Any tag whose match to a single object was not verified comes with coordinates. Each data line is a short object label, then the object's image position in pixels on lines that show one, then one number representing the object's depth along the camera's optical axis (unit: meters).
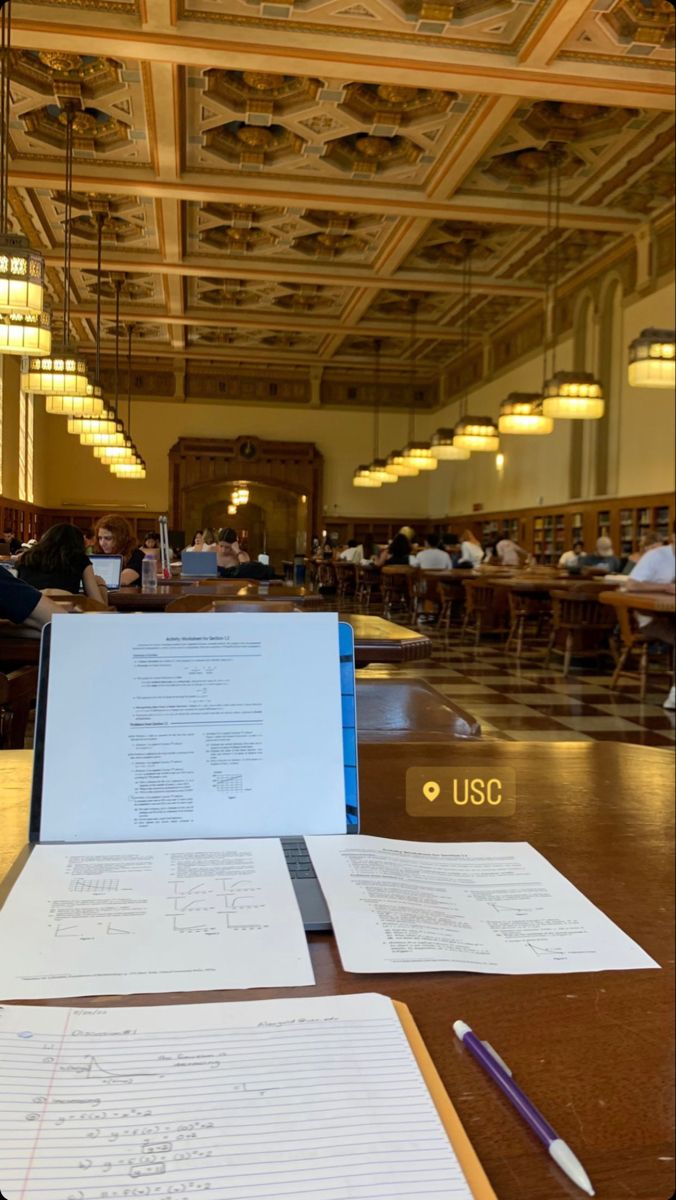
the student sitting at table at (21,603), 2.52
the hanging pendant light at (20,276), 3.84
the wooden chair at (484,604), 9.24
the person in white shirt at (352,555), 13.49
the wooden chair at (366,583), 12.77
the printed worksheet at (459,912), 0.59
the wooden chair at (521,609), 8.27
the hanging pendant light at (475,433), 9.77
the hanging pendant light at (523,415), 8.40
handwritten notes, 0.38
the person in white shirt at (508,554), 10.47
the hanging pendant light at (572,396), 7.36
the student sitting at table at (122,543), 4.57
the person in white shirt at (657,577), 5.65
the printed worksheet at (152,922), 0.55
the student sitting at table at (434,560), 10.62
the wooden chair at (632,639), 5.85
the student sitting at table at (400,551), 12.14
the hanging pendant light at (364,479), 14.64
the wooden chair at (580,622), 7.09
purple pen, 0.39
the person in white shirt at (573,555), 10.00
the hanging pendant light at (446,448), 11.05
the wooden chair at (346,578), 13.00
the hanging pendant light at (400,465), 12.67
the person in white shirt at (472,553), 11.03
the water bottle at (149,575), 4.38
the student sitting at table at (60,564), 3.78
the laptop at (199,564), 5.38
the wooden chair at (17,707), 2.91
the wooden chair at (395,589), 11.91
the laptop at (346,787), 0.67
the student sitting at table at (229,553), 5.56
